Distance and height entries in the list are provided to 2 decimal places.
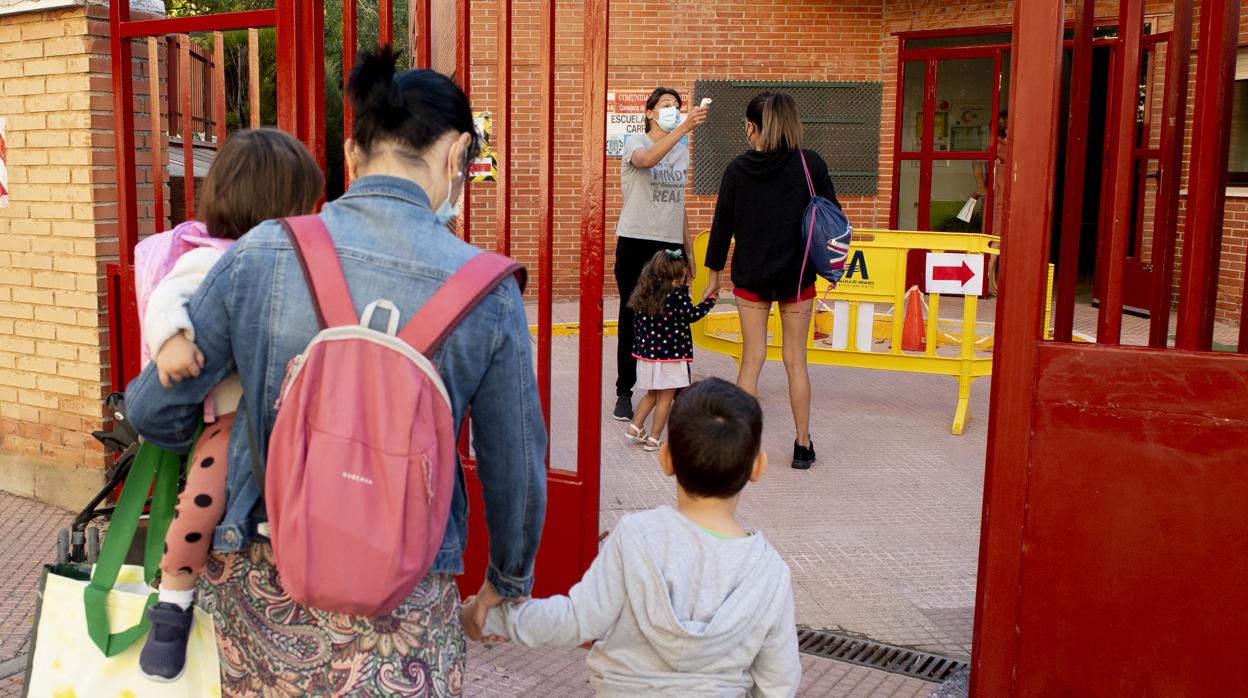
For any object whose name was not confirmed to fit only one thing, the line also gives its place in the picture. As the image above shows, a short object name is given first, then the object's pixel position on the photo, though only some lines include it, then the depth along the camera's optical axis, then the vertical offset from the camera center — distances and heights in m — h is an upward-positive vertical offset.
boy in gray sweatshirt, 2.25 -0.78
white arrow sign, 6.81 -0.50
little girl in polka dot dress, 6.21 -0.74
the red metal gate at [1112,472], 2.85 -0.68
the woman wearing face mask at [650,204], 6.75 -0.15
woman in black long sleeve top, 5.90 -0.27
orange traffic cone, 7.68 -0.92
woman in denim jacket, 1.94 -0.34
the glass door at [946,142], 13.13 +0.45
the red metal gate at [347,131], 3.72 +0.06
